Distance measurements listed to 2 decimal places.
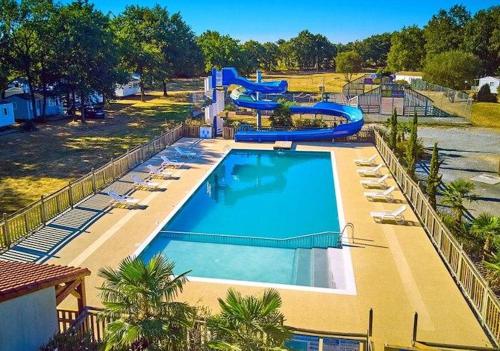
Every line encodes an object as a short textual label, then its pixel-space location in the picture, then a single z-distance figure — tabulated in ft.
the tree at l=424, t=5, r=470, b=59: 243.19
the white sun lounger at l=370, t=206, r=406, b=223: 55.77
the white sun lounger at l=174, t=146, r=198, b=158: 89.71
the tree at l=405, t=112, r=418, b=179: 71.00
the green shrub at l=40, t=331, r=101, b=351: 27.58
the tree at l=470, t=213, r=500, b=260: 43.62
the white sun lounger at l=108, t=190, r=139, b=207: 62.64
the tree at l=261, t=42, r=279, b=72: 344.08
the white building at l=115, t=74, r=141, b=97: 182.60
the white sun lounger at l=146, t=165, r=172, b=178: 75.51
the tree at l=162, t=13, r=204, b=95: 187.52
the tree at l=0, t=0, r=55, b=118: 113.19
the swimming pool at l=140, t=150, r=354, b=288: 48.29
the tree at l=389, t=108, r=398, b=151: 86.48
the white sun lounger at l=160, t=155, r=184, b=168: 80.79
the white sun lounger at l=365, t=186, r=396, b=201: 63.92
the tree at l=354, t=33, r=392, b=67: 354.33
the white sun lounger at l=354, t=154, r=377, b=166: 82.07
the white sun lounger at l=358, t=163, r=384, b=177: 75.25
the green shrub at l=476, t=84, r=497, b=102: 169.99
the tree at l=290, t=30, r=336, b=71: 355.56
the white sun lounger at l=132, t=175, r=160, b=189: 70.28
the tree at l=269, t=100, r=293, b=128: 111.96
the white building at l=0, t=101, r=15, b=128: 116.47
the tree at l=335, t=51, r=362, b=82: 261.03
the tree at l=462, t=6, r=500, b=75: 222.63
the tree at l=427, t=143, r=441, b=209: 56.95
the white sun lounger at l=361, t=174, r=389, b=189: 69.51
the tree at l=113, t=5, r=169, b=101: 158.81
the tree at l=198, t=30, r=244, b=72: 204.85
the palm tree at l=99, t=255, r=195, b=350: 24.13
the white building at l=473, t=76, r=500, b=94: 181.75
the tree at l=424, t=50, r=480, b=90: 191.72
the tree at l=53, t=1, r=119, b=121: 115.65
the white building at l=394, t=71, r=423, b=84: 226.50
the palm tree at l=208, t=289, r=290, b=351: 23.03
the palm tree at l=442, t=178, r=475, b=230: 51.90
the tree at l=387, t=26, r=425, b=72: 269.03
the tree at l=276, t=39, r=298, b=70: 358.84
